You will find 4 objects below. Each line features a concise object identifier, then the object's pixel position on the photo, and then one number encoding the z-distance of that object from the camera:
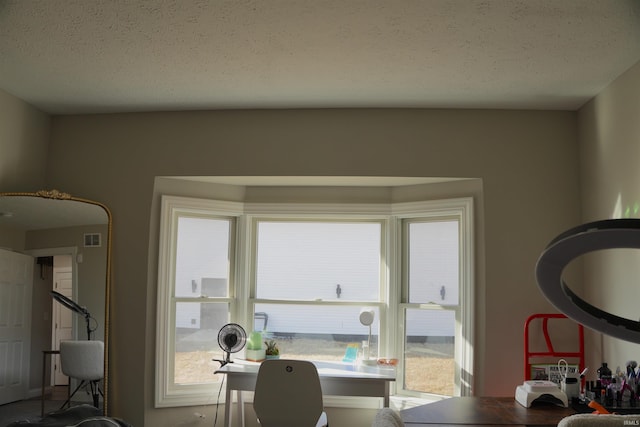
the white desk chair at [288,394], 4.53
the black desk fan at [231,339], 5.29
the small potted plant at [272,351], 5.51
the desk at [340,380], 4.89
